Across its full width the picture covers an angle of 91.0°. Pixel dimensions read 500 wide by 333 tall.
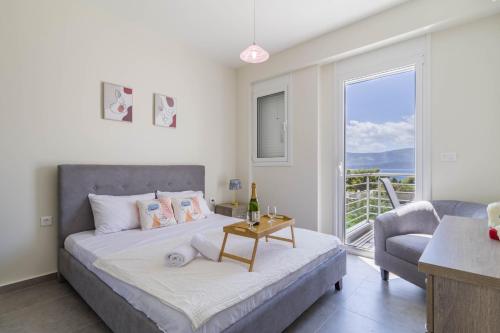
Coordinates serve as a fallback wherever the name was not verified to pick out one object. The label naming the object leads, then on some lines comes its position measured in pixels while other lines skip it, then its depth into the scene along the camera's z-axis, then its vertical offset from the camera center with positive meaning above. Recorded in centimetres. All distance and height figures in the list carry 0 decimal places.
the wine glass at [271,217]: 200 -45
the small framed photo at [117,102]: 286 +77
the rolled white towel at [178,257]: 165 -62
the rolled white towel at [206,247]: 175 -59
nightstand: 381 -70
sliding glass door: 293 +35
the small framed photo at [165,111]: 334 +77
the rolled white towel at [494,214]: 126 -26
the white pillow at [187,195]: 305 -38
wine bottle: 197 -36
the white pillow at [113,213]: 247 -49
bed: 129 -77
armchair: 217 -66
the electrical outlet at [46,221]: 247 -56
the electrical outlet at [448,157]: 262 +9
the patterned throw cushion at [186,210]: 288 -53
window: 393 +72
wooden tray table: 165 -46
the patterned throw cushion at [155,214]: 261 -52
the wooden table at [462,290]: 72 -38
